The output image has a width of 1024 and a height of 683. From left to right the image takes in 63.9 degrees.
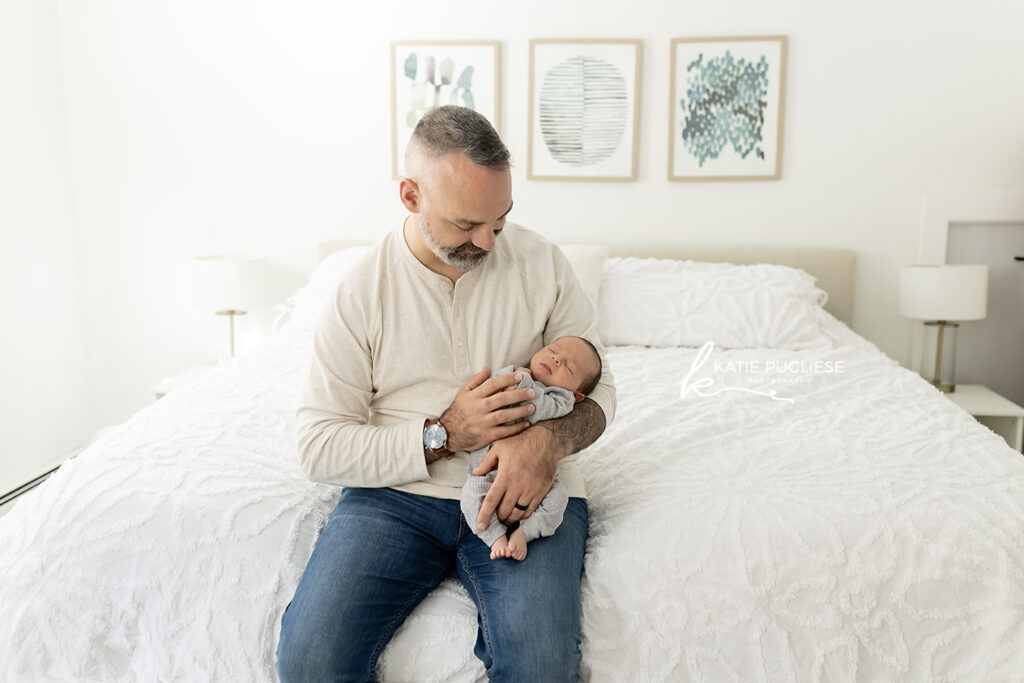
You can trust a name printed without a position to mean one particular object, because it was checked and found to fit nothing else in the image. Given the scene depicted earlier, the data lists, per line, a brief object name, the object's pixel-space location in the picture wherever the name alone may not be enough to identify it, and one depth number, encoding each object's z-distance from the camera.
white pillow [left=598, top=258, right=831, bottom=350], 2.74
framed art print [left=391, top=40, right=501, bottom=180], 3.23
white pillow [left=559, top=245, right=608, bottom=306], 2.84
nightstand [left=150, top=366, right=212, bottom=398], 3.10
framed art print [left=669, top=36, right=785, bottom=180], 3.13
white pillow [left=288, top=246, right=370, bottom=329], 2.86
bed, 1.25
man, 1.21
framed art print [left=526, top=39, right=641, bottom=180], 3.20
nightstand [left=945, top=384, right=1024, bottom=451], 2.86
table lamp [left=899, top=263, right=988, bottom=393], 2.94
